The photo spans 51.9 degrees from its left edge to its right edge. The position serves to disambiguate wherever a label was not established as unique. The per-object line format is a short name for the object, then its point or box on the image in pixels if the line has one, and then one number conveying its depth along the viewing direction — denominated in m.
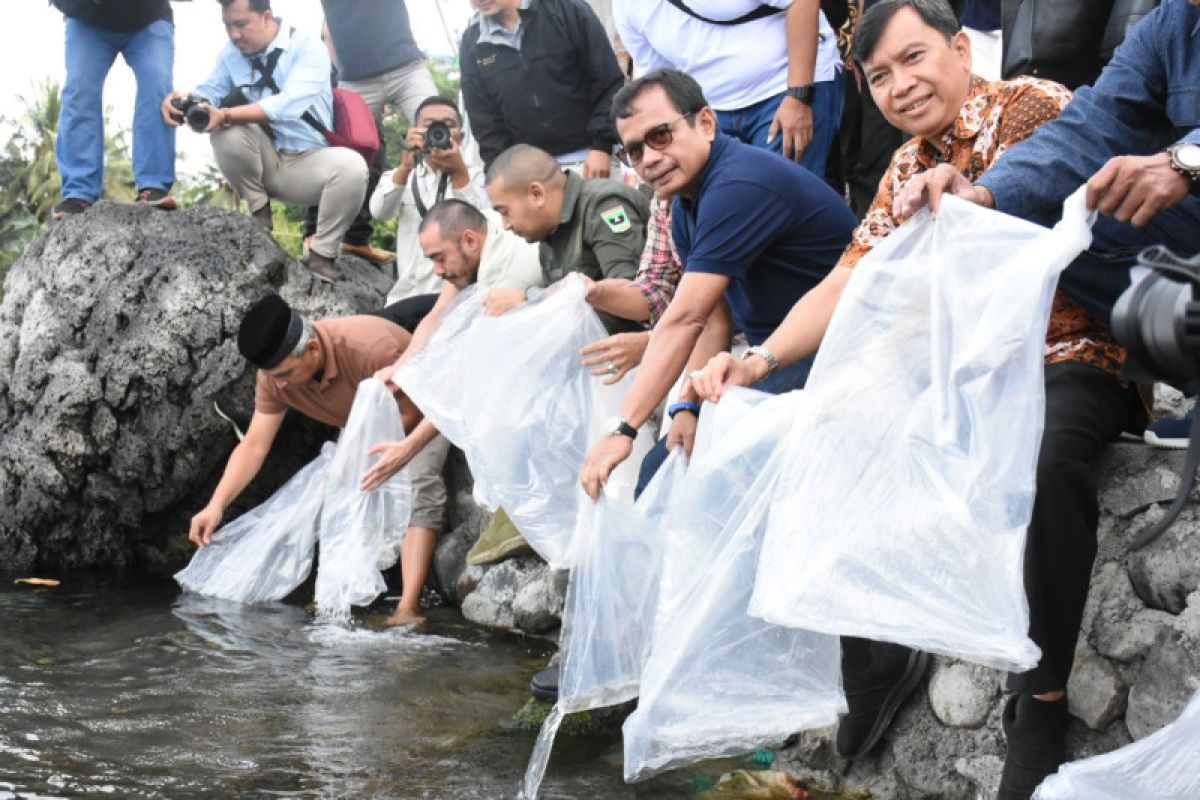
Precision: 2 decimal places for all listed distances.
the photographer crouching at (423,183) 5.88
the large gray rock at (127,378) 6.40
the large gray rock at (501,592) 5.07
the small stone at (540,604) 4.83
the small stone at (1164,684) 2.33
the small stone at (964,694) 2.74
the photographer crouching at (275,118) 6.51
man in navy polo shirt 3.19
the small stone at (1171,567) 2.41
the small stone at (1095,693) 2.47
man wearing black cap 5.22
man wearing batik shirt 2.29
